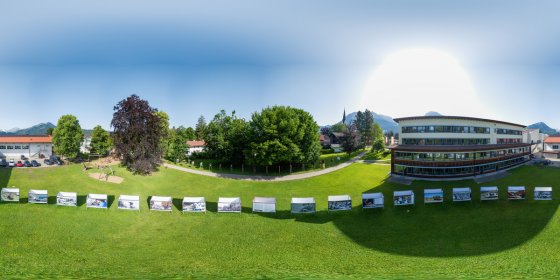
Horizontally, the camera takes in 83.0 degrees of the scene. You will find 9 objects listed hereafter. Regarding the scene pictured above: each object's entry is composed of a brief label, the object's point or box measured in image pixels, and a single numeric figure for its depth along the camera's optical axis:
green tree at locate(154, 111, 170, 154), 53.76
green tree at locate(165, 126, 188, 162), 65.25
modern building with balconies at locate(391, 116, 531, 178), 51.41
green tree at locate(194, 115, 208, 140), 112.63
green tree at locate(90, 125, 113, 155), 77.19
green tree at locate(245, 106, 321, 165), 58.41
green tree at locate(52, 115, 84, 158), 70.75
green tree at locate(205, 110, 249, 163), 66.69
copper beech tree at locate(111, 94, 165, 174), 49.47
